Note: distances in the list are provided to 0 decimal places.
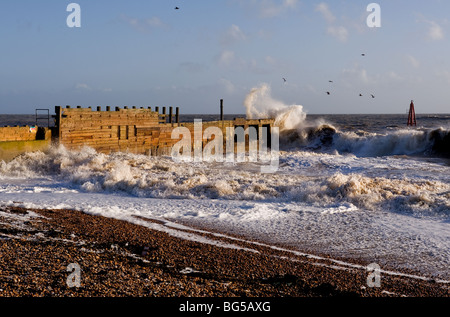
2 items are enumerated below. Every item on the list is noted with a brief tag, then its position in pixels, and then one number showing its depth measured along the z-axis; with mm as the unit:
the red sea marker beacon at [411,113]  56956
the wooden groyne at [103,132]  18734
